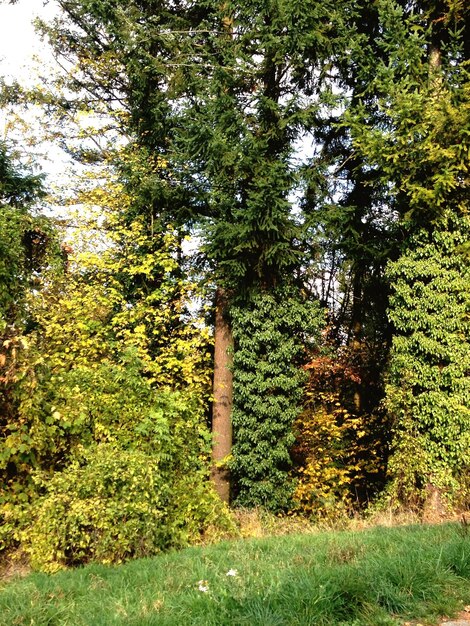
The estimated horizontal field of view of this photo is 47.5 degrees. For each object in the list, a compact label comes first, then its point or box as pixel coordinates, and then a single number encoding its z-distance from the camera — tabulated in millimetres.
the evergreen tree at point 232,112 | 10734
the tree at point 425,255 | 9180
